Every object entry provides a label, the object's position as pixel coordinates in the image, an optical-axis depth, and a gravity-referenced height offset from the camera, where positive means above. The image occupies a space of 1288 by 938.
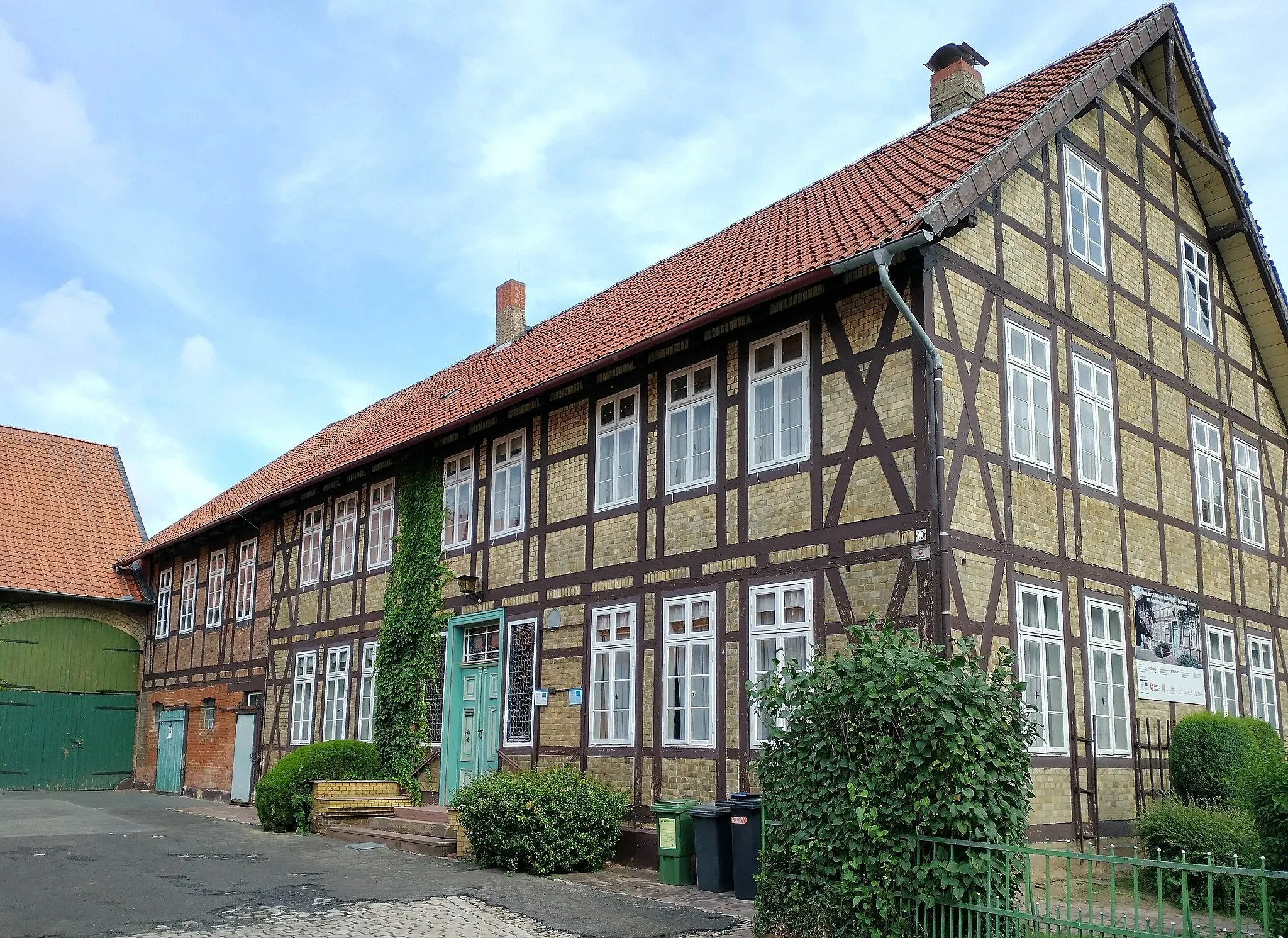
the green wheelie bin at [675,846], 12.16 -1.41
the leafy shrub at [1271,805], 6.64 -0.53
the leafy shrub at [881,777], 8.35 -0.50
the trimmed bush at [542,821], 12.84 -1.26
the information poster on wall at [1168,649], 13.84 +0.72
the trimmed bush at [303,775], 17.45 -1.07
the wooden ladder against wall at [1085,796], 11.98 -0.86
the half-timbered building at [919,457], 11.72 +2.88
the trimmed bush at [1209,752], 13.19 -0.46
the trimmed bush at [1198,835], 10.86 -1.16
